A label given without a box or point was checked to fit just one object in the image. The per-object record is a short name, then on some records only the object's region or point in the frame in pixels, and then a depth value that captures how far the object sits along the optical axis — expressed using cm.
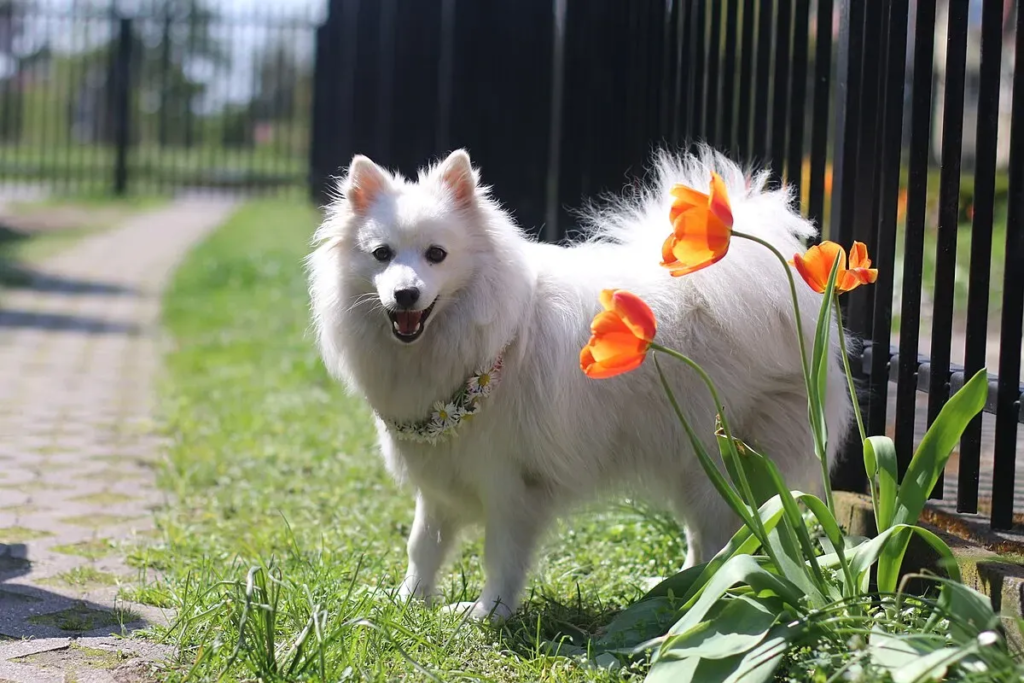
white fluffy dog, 359
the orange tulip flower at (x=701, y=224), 267
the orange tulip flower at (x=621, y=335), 254
